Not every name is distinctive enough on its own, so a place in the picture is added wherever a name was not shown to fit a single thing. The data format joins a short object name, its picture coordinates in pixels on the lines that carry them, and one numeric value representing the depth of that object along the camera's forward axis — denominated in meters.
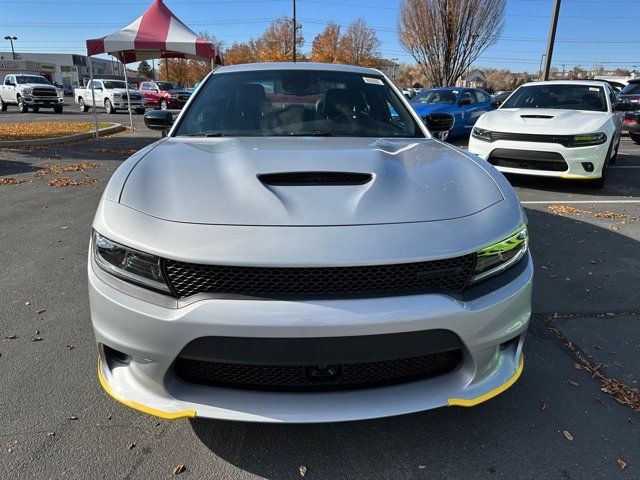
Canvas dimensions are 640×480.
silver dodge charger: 1.60
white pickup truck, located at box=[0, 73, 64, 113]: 25.00
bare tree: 26.67
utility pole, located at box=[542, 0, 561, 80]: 16.03
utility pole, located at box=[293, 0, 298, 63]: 36.12
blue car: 12.76
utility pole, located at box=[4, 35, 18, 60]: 77.00
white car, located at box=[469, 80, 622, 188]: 6.57
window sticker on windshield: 3.57
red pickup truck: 26.86
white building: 72.51
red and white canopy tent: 13.07
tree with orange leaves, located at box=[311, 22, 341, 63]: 48.62
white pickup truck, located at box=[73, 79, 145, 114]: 23.94
